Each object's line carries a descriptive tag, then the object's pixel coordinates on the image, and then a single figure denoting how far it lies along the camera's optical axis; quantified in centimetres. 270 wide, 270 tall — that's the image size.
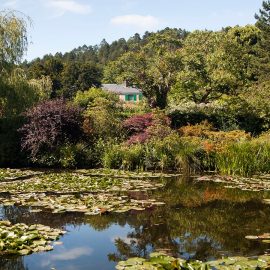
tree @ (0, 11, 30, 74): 2091
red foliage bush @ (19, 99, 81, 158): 1623
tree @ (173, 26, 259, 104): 2389
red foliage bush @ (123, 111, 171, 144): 1700
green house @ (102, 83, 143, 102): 7400
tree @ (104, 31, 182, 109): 2348
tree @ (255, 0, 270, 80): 3875
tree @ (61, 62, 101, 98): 6106
